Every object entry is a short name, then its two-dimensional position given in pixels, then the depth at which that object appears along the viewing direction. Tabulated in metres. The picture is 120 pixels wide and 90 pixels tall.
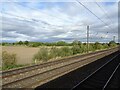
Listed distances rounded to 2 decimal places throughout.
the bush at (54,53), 15.93
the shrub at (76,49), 23.40
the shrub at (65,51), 18.29
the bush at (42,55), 14.19
